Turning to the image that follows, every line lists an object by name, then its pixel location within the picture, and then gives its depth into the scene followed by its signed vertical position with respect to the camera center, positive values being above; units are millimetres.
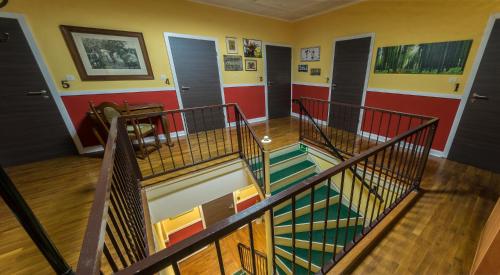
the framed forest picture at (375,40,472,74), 2477 +56
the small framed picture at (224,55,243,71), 4043 +302
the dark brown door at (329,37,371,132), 3508 -177
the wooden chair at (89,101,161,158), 2600 -419
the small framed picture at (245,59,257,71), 4320 +243
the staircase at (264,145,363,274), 2580 -2210
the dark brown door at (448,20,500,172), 2225 -770
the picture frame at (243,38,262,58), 4160 +612
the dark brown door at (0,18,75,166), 2451 -229
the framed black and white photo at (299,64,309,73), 4672 +82
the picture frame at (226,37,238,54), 3934 +668
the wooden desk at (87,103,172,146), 2845 -429
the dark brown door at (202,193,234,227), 5660 -4002
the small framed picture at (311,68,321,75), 4382 -18
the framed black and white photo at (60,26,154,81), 2740 +519
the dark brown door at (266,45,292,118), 4641 -180
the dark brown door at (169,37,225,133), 3525 +87
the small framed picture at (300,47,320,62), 4340 +396
